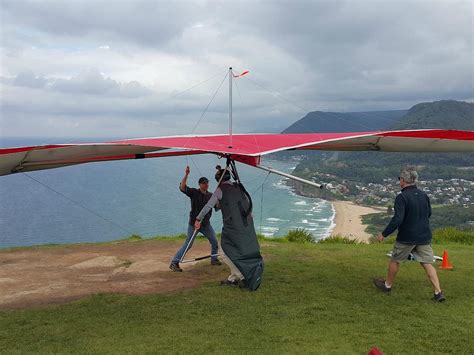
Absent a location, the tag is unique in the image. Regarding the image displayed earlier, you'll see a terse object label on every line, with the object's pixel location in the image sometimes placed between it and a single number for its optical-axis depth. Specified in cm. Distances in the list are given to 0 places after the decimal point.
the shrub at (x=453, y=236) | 1178
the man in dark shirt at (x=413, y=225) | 580
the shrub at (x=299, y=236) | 1147
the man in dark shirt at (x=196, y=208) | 734
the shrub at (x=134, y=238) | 1091
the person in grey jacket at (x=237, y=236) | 642
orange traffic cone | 782
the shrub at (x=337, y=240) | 1120
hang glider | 575
